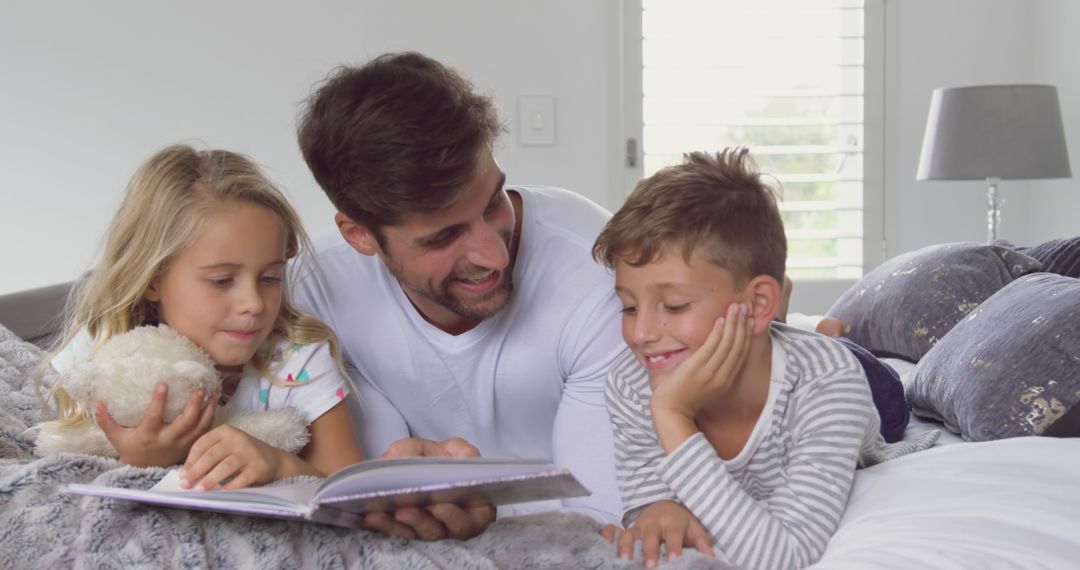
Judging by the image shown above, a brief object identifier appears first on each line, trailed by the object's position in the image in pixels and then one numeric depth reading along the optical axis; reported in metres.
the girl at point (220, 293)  1.44
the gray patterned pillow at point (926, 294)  2.33
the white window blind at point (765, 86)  4.11
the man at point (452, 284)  1.43
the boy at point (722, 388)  1.23
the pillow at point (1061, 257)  2.38
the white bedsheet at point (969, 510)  1.07
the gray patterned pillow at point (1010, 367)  1.60
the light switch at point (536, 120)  4.07
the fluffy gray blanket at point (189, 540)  1.01
